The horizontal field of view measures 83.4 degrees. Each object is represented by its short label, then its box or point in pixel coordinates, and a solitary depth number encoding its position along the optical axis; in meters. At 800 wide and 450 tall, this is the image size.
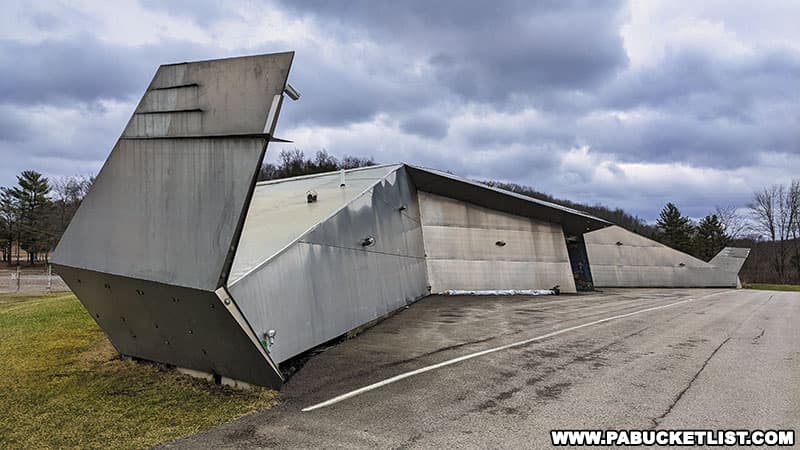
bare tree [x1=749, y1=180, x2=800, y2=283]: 56.41
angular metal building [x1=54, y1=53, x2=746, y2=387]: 4.68
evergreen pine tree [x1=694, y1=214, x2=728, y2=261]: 55.09
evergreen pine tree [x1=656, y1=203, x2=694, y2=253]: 55.22
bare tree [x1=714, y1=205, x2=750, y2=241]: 56.58
